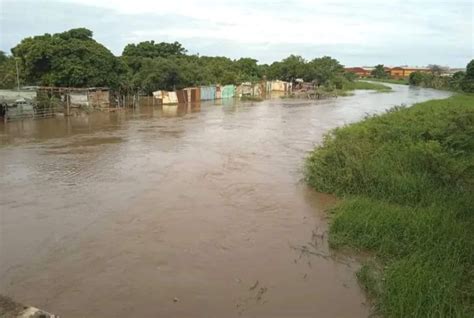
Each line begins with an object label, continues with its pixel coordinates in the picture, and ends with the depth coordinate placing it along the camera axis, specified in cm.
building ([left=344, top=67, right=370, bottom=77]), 14382
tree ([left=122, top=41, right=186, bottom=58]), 4356
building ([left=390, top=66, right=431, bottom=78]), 14042
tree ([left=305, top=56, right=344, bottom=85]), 6234
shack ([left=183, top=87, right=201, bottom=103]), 3778
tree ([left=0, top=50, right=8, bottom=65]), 3621
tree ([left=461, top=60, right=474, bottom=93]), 5001
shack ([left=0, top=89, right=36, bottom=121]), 2248
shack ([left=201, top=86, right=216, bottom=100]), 4039
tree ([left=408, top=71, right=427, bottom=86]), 8519
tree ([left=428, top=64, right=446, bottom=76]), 11616
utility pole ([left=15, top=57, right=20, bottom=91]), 2748
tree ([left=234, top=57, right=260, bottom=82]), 5581
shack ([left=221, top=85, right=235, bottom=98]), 4447
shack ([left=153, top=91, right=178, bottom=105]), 3512
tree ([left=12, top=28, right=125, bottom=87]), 2750
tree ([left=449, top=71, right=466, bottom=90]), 5775
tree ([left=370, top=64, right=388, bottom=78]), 12625
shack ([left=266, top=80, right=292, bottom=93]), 5814
